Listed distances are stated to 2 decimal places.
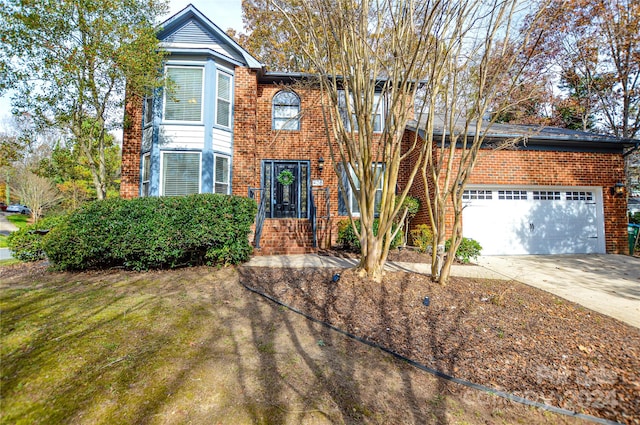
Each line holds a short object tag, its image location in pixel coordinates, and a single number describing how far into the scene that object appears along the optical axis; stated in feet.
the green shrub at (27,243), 22.84
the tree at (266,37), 46.78
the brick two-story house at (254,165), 28.63
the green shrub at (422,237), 26.07
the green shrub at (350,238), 27.17
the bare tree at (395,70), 14.11
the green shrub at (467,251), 23.72
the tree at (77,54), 21.04
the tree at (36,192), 66.13
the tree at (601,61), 38.22
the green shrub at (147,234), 18.04
